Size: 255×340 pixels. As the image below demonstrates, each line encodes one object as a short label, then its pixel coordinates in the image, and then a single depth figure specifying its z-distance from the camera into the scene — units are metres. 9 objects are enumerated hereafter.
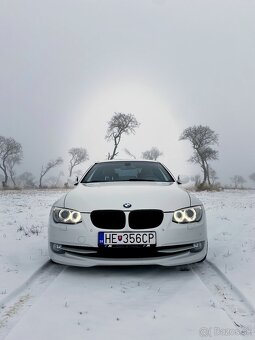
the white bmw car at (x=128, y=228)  3.69
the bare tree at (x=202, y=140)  47.38
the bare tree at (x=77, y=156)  64.31
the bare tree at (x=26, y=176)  91.04
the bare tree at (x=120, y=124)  41.72
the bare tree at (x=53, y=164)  59.47
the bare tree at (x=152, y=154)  66.38
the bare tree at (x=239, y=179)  102.53
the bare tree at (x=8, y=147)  53.81
